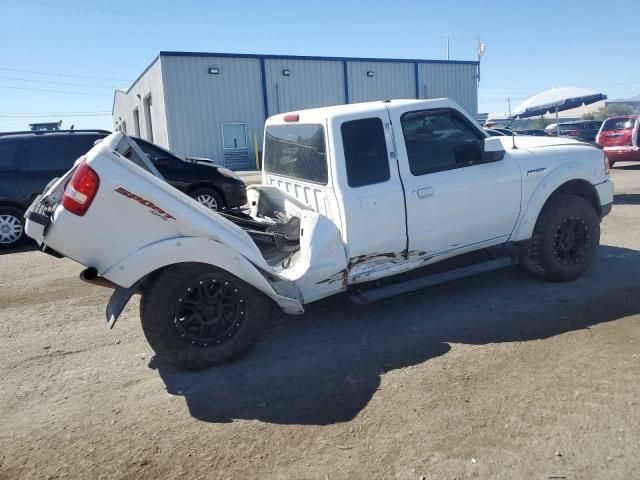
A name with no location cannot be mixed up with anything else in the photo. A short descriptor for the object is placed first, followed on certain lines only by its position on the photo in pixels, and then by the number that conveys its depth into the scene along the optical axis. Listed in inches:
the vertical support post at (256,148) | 1042.0
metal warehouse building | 988.6
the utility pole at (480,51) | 1299.3
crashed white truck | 144.4
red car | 579.6
